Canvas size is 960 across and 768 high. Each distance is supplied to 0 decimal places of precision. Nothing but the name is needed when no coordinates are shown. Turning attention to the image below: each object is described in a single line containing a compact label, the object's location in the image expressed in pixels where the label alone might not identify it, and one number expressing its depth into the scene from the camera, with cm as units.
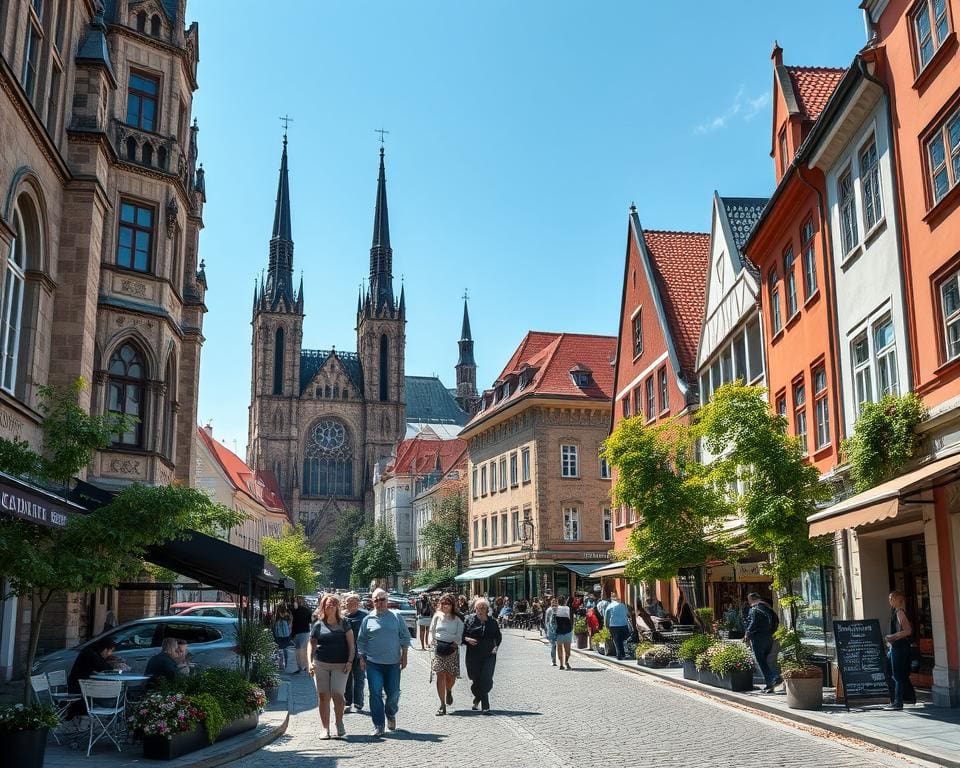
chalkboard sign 1434
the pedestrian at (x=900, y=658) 1441
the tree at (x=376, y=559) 10138
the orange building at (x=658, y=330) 3369
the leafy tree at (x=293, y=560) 5988
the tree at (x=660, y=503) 2319
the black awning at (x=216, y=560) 1509
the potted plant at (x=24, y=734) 904
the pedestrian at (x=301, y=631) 2445
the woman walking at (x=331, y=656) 1290
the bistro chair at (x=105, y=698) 1134
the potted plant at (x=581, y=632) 3284
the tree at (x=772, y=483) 1745
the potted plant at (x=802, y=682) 1470
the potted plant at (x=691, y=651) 1959
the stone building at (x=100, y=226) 1784
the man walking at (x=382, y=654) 1316
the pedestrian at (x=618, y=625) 2683
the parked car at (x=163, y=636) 1605
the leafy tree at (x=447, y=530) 7550
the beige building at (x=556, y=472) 5331
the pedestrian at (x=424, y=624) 3475
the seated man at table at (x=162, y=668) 1251
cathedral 12462
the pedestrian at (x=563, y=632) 2409
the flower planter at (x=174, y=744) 1086
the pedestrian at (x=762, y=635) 1726
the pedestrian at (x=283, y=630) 2511
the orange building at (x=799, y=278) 1992
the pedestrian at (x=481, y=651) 1511
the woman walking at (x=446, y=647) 1509
